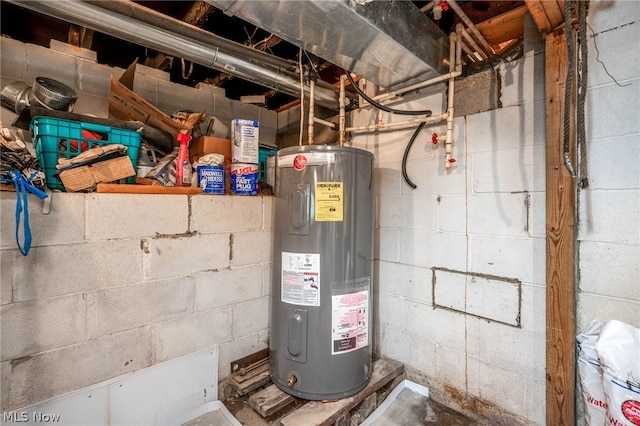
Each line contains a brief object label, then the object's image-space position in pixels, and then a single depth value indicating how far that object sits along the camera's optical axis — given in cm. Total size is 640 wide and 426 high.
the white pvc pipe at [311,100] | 177
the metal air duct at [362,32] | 102
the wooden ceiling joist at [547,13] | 104
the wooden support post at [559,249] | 116
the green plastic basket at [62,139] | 126
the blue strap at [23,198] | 103
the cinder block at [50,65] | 162
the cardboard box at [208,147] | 173
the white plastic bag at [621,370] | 94
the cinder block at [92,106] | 176
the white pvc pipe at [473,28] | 123
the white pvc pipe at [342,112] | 186
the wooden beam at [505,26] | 136
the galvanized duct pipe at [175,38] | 114
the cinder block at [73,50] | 169
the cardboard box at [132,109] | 154
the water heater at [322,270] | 140
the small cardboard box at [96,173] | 121
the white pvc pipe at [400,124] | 156
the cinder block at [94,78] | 177
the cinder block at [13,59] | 155
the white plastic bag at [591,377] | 105
